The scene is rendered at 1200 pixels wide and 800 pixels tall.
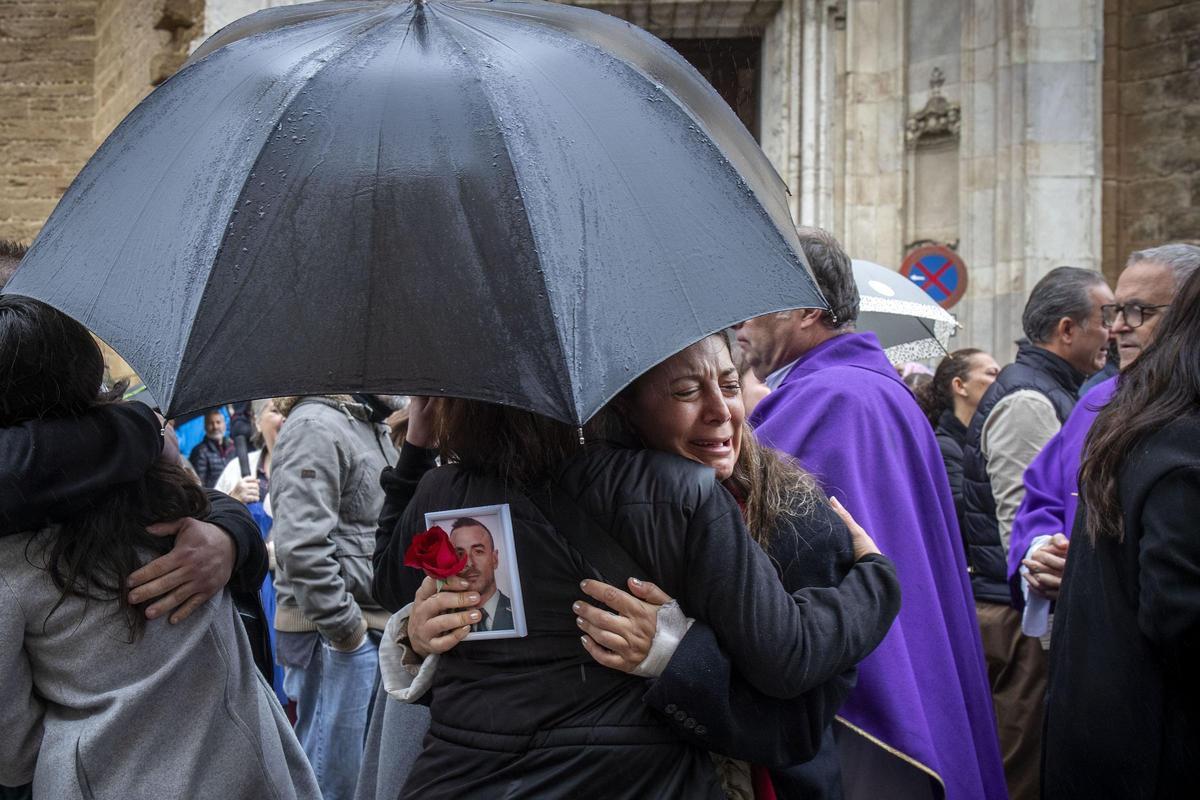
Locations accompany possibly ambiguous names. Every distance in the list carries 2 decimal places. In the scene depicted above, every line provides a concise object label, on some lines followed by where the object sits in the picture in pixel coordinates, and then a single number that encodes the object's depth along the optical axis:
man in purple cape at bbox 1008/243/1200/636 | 3.36
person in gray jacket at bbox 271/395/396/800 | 4.20
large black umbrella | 1.70
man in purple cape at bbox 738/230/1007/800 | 2.58
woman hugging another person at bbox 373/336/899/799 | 1.86
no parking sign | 9.20
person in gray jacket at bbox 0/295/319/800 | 2.10
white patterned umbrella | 4.64
